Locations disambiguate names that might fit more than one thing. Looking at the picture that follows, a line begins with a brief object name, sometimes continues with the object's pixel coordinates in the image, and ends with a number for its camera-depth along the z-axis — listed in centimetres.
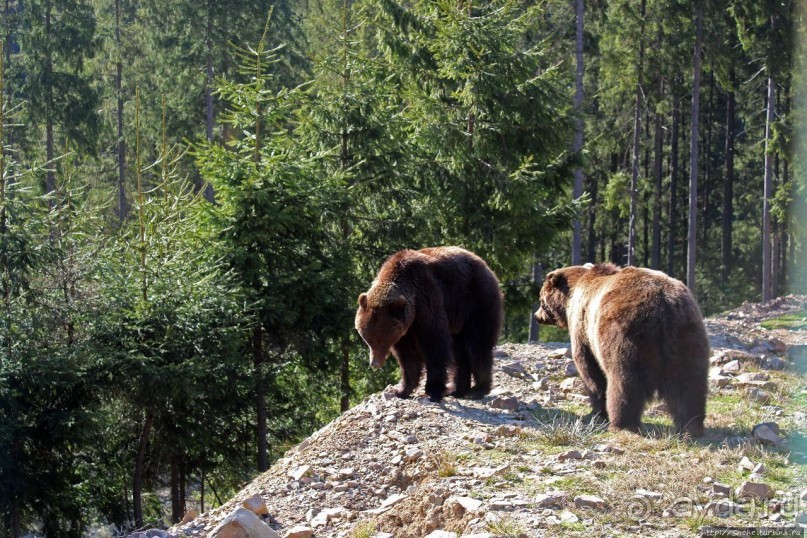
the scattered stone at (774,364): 2516
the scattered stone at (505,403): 1977
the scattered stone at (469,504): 1280
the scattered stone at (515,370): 2377
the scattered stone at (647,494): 1278
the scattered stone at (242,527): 1291
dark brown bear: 2014
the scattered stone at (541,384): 2245
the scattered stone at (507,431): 1677
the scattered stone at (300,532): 1365
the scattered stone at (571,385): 2189
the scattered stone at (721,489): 1285
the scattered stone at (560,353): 2548
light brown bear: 1634
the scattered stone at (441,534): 1203
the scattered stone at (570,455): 1484
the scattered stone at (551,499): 1270
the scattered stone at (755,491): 1269
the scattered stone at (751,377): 2192
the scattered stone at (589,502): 1251
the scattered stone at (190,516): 1740
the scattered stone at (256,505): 1475
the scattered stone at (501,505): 1271
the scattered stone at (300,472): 1596
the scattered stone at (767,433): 1627
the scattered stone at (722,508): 1222
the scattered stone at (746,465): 1411
